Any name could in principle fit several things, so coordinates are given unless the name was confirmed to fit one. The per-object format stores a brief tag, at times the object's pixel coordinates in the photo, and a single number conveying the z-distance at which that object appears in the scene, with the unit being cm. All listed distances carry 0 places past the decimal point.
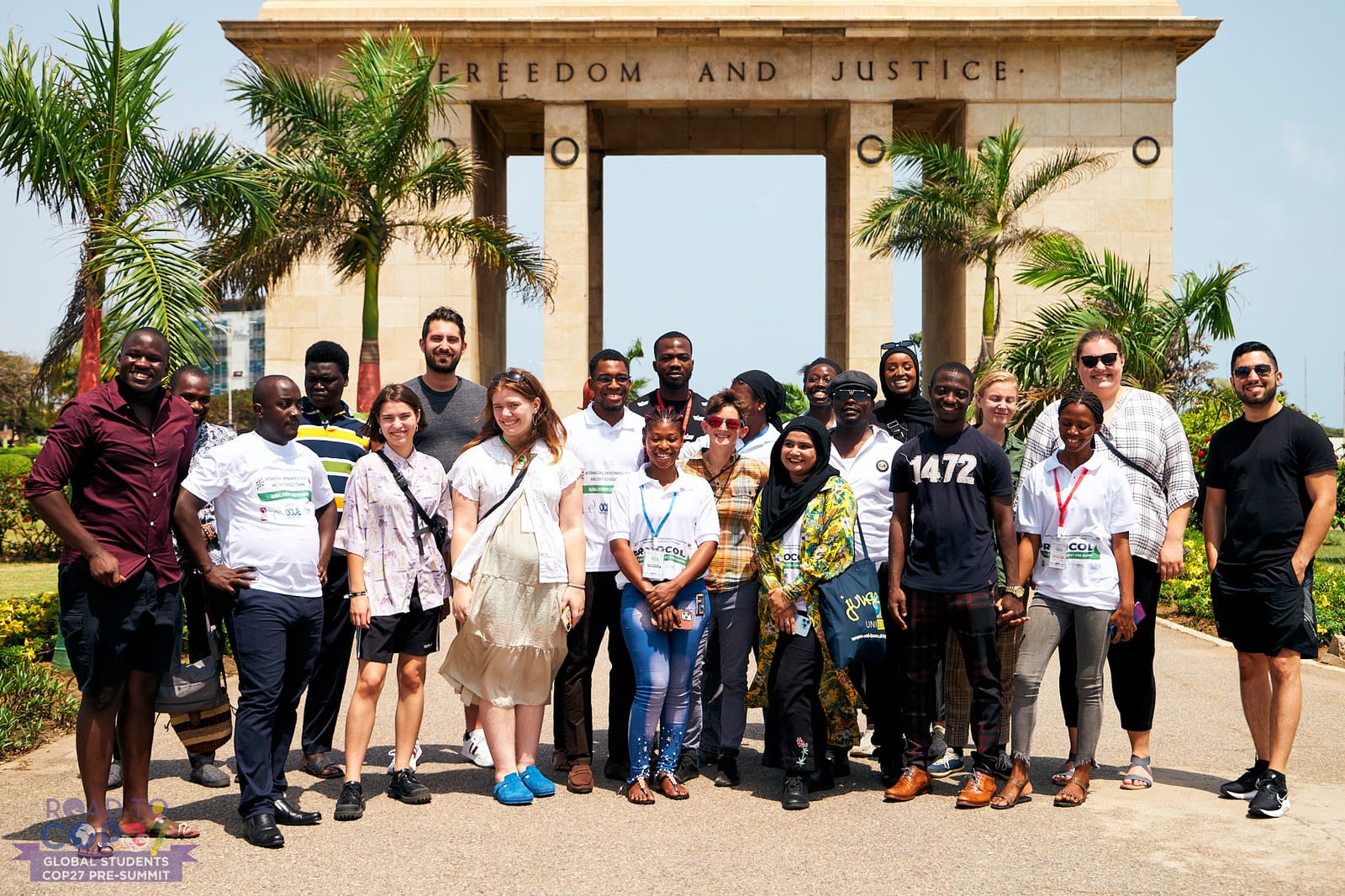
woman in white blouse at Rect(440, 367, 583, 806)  645
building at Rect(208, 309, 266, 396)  9480
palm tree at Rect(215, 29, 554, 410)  1750
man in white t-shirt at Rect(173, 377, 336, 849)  576
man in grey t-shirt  731
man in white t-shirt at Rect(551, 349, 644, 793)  691
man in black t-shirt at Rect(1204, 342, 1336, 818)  650
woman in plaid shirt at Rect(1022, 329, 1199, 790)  680
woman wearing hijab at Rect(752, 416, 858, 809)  656
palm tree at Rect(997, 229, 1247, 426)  1520
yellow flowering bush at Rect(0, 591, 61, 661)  997
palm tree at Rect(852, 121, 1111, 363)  2153
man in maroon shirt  537
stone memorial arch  2583
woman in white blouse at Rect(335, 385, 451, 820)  633
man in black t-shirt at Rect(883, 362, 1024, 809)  643
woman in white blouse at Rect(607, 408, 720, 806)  657
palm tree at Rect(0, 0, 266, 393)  1082
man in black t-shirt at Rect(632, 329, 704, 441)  746
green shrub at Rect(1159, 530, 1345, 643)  1142
